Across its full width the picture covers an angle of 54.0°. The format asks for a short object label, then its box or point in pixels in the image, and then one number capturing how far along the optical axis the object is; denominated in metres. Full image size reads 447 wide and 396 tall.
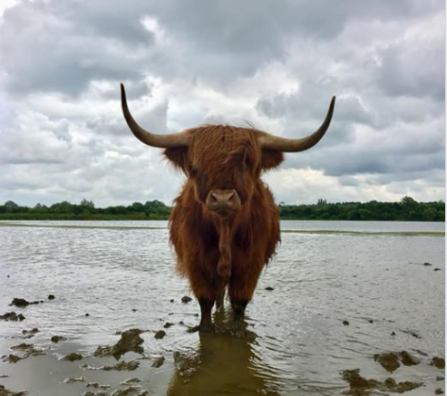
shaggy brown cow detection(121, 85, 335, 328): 3.90
